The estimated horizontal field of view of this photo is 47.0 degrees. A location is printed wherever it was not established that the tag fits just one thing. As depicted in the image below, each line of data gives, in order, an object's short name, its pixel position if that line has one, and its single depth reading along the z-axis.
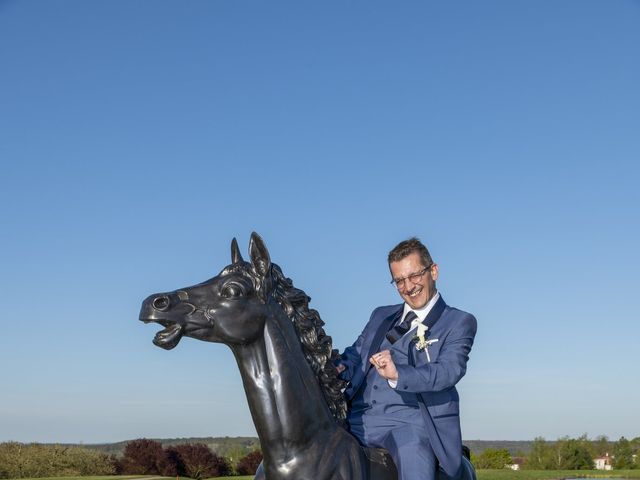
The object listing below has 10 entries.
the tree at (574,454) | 39.75
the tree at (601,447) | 42.25
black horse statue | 4.34
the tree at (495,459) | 33.62
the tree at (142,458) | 17.92
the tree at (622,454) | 42.28
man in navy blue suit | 4.76
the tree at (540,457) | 38.72
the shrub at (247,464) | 18.72
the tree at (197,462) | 18.67
